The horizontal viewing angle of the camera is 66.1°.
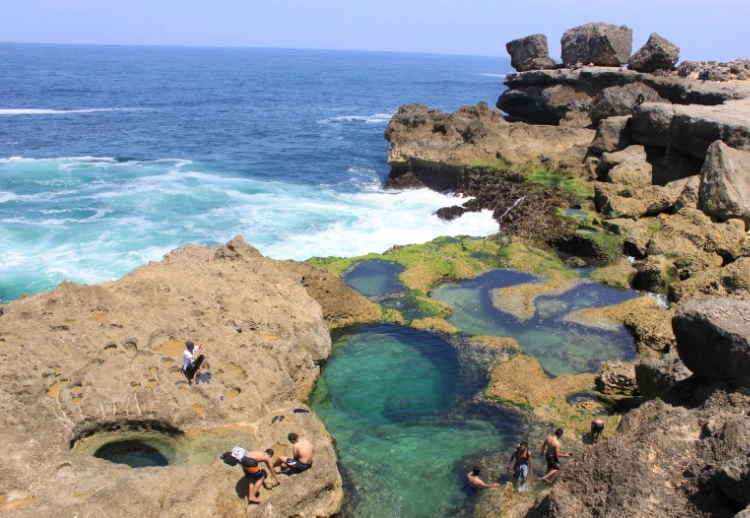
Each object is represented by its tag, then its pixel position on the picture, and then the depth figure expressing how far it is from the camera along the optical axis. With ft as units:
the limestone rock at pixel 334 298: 65.36
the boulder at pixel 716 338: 34.88
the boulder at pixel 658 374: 45.01
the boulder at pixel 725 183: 82.69
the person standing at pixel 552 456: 43.04
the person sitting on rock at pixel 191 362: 45.77
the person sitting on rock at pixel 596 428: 45.78
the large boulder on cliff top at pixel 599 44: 188.55
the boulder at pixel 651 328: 61.05
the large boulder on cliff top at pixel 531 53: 212.25
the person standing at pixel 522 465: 42.04
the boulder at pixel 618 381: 53.11
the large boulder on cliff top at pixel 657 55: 174.19
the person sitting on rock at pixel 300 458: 38.73
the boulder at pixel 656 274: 73.15
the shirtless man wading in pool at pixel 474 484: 41.93
